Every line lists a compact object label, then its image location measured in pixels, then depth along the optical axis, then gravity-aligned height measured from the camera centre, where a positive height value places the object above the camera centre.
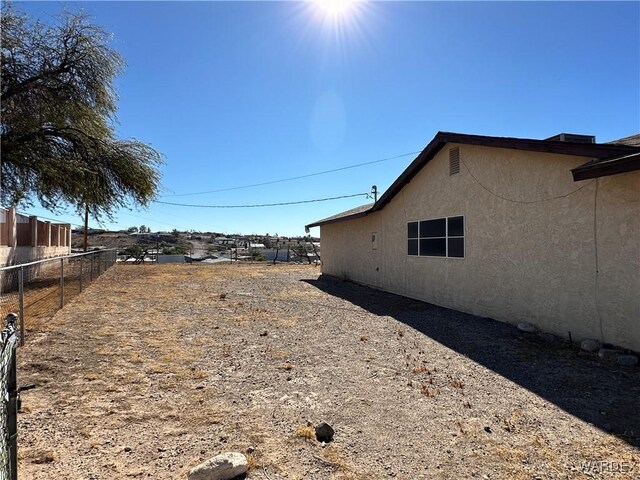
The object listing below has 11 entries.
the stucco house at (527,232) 5.89 +0.39
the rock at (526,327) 7.32 -1.40
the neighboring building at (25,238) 12.97 +0.34
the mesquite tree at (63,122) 13.54 +4.59
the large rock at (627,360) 5.35 -1.44
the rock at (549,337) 6.74 -1.46
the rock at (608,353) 5.65 -1.43
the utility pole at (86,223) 16.31 +1.40
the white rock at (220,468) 2.74 -1.53
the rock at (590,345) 6.04 -1.41
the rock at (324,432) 3.39 -1.56
